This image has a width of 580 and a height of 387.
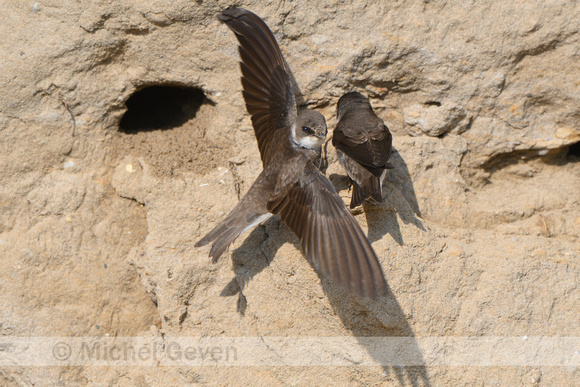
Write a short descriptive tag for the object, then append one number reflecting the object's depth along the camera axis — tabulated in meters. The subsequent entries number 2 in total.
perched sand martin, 4.91
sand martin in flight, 4.43
